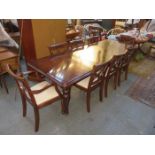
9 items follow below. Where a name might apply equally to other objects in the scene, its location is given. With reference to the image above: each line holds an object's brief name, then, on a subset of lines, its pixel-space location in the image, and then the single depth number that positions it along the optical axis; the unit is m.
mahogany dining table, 1.84
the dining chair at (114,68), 2.25
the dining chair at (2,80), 2.59
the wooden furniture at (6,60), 2.54
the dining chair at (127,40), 3.31
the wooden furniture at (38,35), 2.63
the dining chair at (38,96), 1.74
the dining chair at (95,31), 4.04
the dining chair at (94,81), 1.92
